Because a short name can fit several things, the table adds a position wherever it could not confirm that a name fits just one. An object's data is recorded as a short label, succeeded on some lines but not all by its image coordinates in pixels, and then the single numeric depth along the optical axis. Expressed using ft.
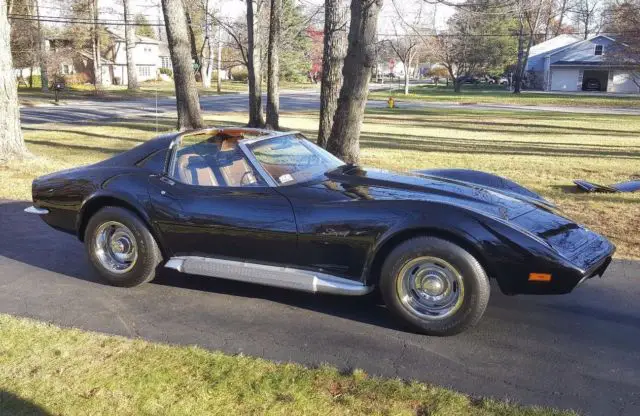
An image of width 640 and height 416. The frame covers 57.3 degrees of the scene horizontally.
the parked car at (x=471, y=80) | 243.56
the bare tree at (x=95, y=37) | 157.88
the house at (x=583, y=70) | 208.97
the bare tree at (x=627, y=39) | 91.30
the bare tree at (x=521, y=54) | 191.58
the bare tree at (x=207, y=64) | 203.70
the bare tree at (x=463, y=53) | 196.65
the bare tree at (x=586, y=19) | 234.89
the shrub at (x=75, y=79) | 172.87
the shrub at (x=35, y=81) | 167.10
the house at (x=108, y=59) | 153.28
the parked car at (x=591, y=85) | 214.90
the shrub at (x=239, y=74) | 271.49
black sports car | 12.46
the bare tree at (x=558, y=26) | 281.74
